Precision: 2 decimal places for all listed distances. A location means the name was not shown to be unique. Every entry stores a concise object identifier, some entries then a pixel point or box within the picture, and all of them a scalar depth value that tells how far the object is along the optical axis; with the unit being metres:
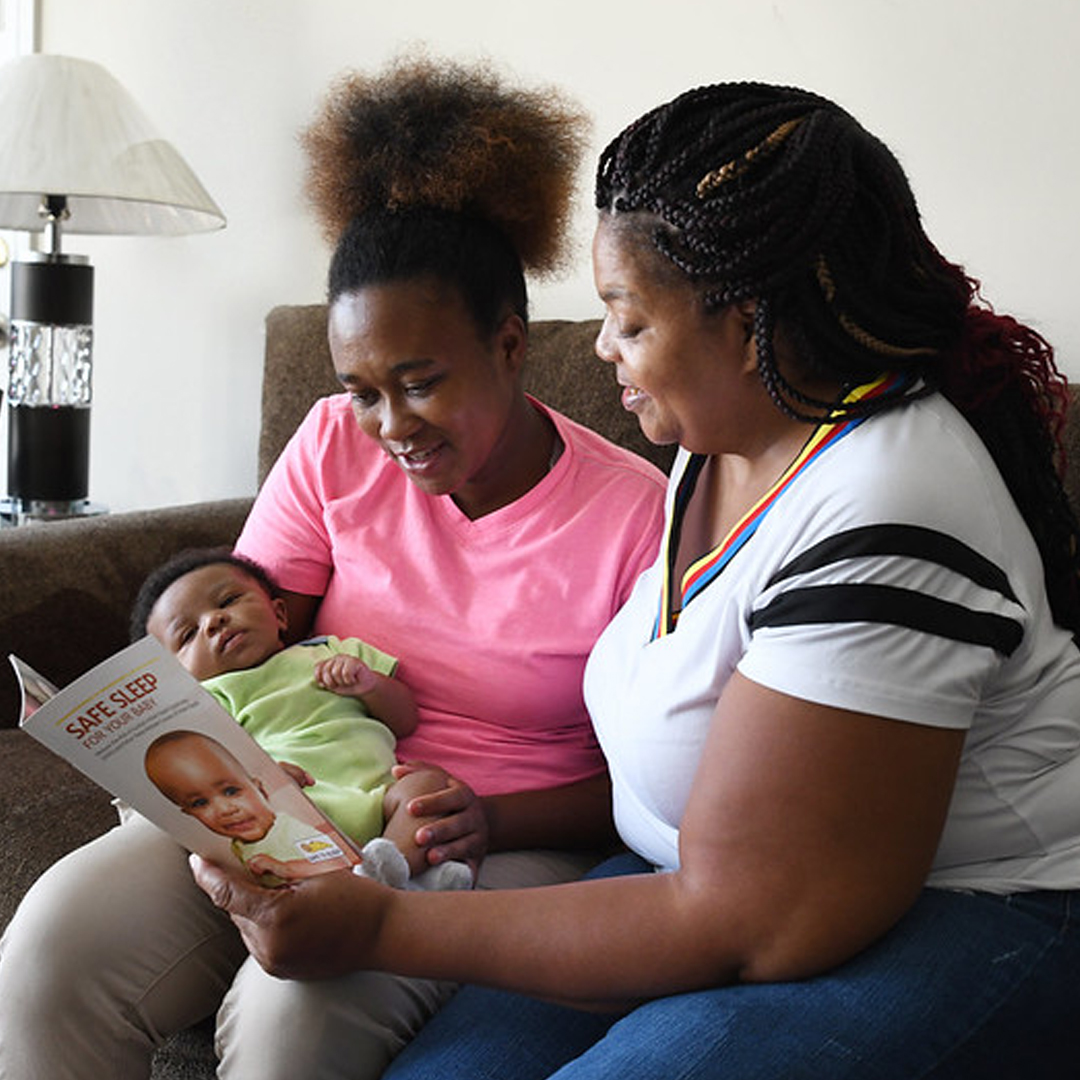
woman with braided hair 0.96
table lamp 2.44
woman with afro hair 1.33
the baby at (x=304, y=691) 1.36
